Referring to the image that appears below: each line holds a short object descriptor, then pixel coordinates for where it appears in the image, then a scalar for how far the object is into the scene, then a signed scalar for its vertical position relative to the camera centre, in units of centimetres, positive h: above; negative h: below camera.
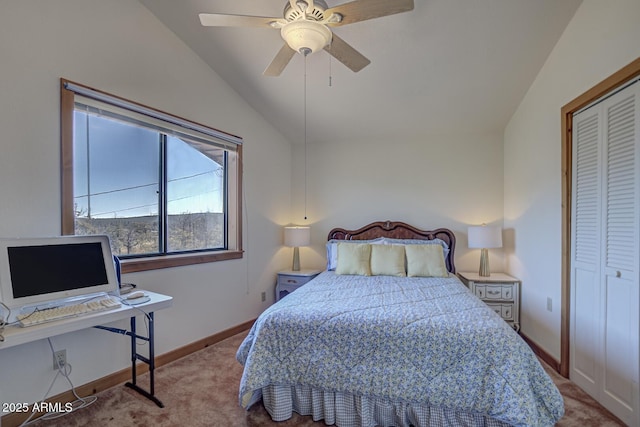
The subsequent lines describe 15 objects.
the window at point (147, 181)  227 +26
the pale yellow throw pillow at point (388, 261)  341 -55
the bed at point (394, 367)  168 -91
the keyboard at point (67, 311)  165 -58
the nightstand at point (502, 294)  335 -89
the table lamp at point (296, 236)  409 -33
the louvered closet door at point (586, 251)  221 -29
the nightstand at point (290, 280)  398 -88
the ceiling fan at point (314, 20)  168 +111
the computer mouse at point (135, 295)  210 -57
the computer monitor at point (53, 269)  171 -35
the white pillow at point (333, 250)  388 -49
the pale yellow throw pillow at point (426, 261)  335 -54
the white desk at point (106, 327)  154 -63
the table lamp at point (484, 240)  354 -32
